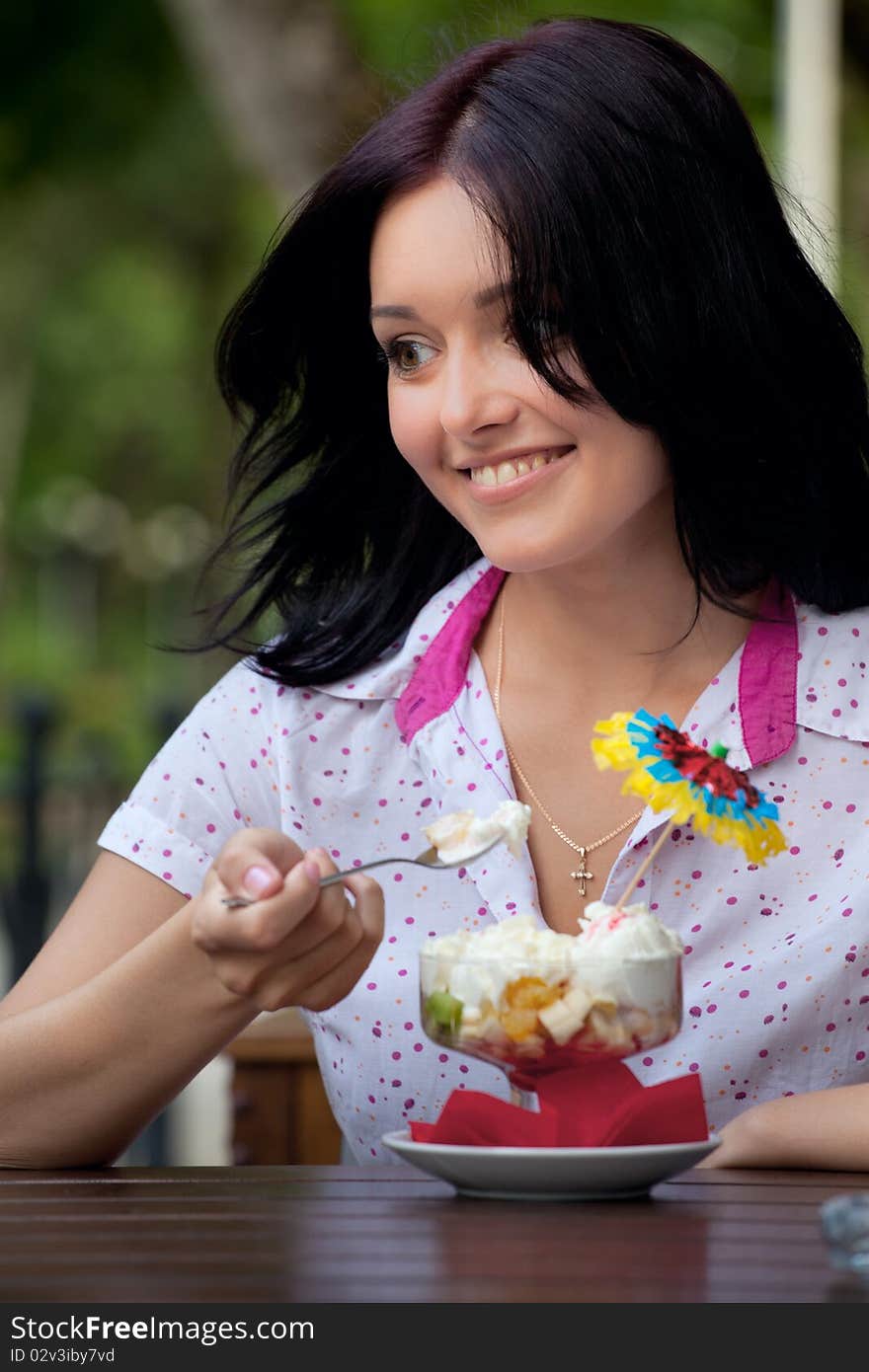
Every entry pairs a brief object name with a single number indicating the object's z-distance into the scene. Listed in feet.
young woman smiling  6.69
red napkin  6.04
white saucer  5.93
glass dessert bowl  5.89
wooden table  5.51
